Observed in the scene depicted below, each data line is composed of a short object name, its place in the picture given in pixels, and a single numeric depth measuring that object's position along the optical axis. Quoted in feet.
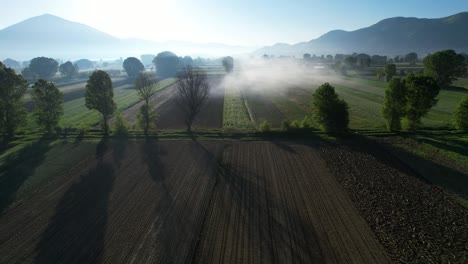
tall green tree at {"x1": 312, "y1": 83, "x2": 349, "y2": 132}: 148.97
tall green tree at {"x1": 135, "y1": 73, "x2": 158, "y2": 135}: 167.16
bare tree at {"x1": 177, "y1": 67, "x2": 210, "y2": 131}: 157.79
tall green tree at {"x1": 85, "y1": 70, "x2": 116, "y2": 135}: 156.56
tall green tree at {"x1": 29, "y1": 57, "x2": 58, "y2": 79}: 519.60
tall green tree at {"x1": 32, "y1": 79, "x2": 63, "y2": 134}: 158.92
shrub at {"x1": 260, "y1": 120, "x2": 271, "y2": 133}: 155.12
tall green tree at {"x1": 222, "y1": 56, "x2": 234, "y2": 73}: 653.71
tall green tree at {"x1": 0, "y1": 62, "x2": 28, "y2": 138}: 150.41
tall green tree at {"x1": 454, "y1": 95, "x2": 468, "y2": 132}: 141.28
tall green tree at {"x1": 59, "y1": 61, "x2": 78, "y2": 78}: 583.58
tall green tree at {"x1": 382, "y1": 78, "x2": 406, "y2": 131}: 147.74
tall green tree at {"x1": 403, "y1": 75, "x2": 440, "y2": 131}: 138.41
